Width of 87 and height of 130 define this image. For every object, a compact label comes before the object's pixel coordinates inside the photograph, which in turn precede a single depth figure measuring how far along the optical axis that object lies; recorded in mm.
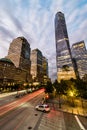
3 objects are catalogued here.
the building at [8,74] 81264
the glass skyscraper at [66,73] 107951
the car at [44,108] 16127
